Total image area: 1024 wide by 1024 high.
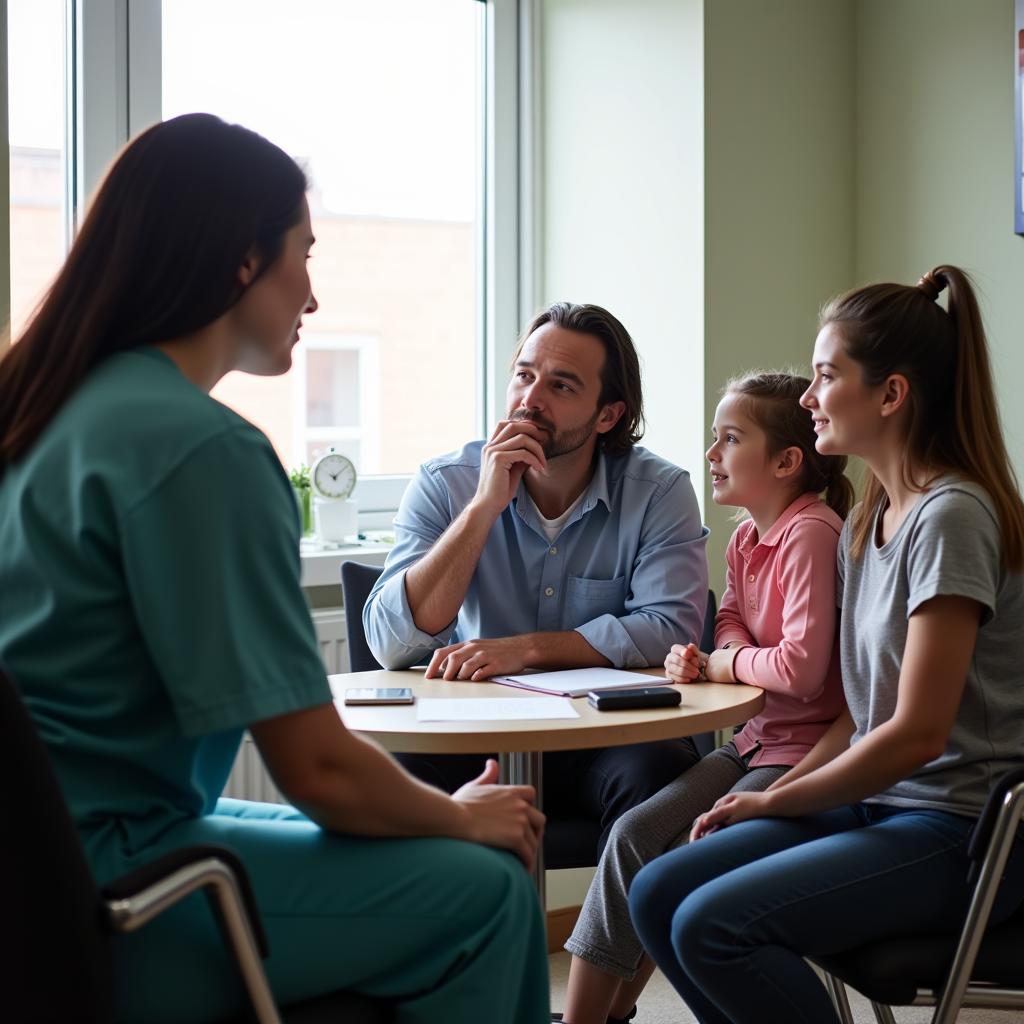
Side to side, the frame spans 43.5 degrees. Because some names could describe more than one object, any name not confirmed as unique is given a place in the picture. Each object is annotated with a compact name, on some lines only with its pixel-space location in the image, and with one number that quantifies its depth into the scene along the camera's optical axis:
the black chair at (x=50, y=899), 0.99
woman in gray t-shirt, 1.55
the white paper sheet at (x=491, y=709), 1.70
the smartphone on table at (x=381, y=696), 1.84
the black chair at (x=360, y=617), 2.41
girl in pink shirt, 1.93
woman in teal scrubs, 1.11
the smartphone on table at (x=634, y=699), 1.76
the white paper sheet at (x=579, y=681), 1.92
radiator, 2.81
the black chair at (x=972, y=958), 1.47
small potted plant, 3.08
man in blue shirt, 2.17
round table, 1.62
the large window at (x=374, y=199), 3.12
